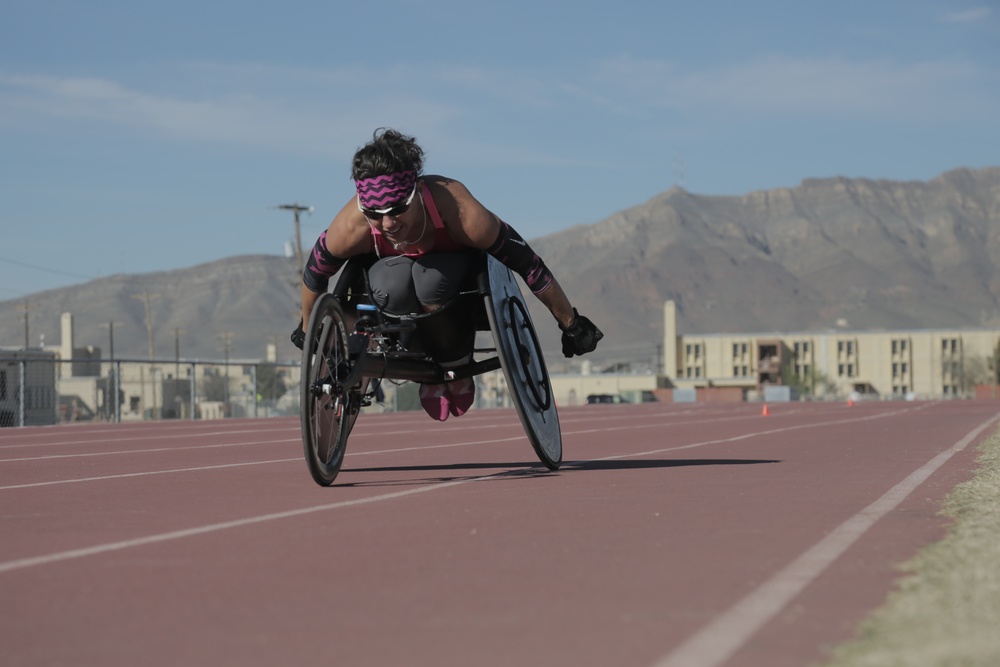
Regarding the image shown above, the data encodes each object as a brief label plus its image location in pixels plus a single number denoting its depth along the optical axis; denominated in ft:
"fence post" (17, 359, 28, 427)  90.43
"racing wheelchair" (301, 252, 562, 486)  27.96
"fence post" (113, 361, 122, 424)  99.50
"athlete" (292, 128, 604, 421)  28.68
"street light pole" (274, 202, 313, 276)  241.96
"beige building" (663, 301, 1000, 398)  630.33
